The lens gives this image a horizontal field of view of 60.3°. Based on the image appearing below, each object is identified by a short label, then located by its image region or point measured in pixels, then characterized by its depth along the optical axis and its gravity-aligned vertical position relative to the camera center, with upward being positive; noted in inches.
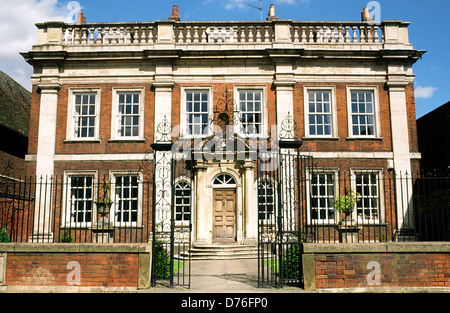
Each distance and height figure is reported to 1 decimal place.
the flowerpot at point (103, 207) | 510.2 +3.8
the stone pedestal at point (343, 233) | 509.7 -32.2
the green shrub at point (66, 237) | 560.0 -40.0
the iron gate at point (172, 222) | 331.6 -16.3
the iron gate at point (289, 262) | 319.3 -44.7
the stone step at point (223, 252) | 542.9 -60.0
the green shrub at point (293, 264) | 324.5 -46.4
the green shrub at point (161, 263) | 335.3 -47.1
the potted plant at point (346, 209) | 512.9 +0.2
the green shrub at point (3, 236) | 413.1 -28.1
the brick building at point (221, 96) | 618.5 +186.4
